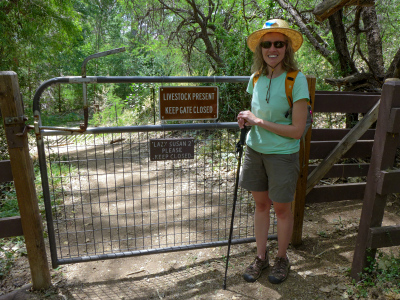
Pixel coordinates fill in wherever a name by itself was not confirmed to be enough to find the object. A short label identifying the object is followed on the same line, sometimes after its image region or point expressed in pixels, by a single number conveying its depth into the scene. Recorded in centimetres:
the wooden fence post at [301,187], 299
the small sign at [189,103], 284
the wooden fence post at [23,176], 242
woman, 242
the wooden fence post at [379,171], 238
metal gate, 273
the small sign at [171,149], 292
